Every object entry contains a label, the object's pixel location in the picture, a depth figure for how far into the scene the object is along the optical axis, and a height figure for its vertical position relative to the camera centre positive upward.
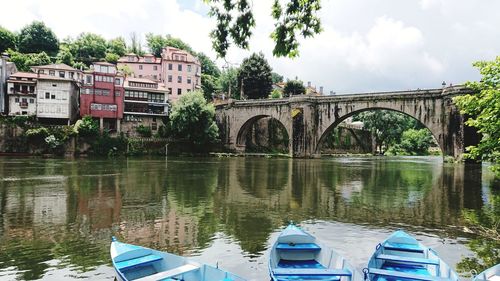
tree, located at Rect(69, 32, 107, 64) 108.53 +26.45
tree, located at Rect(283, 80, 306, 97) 88.81 +12.93
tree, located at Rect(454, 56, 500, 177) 13.70 +1.39
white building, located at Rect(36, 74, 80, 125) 65.38 +7.57
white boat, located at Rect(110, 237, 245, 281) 7.60 -2.49
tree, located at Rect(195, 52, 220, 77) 123.12 +24.42
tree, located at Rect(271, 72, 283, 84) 147.75 +25.40
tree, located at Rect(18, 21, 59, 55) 101.62 +27.01
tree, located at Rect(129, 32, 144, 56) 123.06 +29.89
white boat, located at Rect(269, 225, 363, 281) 7.80 -2.53
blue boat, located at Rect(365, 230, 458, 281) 7.88 -2.56
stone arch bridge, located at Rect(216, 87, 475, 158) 48.38 +4.87
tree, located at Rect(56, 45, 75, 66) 97.31 +21.27
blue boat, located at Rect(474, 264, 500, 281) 7.22 -2.38
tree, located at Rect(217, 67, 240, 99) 90.69 +14.93
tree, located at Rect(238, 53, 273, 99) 82.88 +14.49
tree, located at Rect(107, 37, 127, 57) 117.61 +28.95
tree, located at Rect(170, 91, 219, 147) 64.19 +4.17
